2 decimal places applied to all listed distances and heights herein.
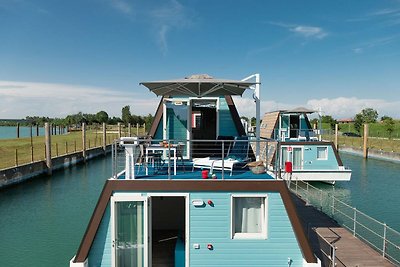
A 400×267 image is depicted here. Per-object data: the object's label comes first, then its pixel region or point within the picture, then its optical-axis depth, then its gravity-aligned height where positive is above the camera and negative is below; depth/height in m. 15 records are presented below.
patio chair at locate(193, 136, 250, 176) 9.24 -1.15
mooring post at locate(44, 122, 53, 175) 27.23 -2.40
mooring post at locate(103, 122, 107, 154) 45.67 -1.85
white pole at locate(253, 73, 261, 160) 9.67 +0.74
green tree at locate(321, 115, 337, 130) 87.94 +2.00
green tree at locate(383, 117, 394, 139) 62.59 +0.16
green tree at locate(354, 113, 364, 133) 79.75 +1.20
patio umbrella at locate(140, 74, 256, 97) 9.14 +1.24
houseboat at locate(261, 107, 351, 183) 24.00 -2.77
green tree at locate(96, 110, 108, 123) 154.38 +4.42
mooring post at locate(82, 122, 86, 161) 37.50 -1.99
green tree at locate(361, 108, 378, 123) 101.89 +4.57
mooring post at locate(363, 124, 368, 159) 42.51 -3.13
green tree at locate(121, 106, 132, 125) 124.21 +4.30
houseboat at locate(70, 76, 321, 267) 7.62 -2.47
